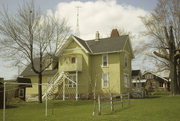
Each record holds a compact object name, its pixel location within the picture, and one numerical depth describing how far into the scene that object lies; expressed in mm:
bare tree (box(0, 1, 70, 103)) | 27891
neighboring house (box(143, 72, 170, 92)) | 49891
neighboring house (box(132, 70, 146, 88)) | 40294
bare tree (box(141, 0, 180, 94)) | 35281
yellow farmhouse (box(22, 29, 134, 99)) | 32625
